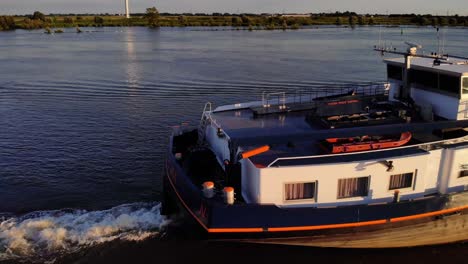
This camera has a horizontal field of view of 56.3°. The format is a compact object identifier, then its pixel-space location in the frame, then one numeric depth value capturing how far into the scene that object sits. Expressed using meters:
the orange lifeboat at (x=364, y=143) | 9.85
